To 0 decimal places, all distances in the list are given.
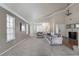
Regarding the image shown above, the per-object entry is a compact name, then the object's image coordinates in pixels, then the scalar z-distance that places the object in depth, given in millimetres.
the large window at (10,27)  3026
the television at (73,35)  4559
